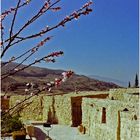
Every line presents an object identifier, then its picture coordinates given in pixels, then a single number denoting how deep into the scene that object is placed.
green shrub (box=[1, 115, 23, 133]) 17.09
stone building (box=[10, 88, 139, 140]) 11.71
